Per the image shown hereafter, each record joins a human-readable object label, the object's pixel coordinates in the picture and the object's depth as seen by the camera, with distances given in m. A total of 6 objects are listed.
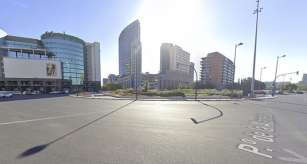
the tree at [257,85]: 57.51
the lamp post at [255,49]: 18.05
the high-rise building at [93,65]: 67.21
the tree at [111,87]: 60.24
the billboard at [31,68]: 39.84
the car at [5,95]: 22.93
